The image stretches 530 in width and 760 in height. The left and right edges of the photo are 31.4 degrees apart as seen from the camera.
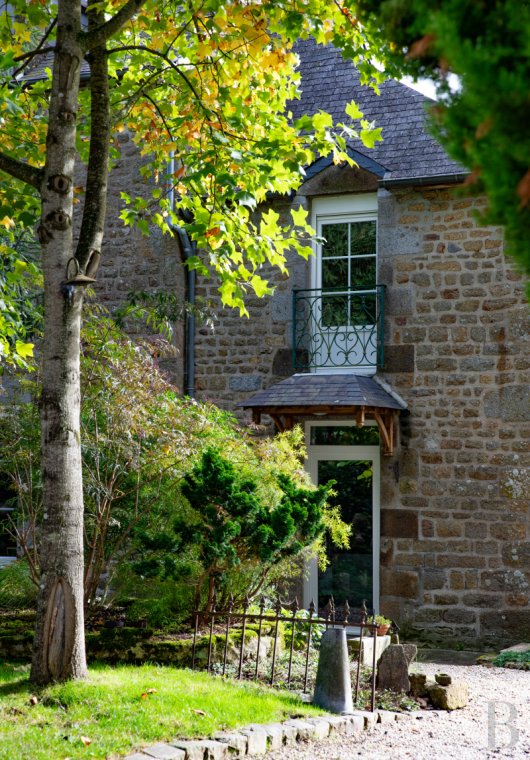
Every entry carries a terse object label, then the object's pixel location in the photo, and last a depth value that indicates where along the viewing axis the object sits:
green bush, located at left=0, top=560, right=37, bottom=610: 8.53
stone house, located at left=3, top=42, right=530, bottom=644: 10.12
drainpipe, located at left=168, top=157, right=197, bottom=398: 11.70
